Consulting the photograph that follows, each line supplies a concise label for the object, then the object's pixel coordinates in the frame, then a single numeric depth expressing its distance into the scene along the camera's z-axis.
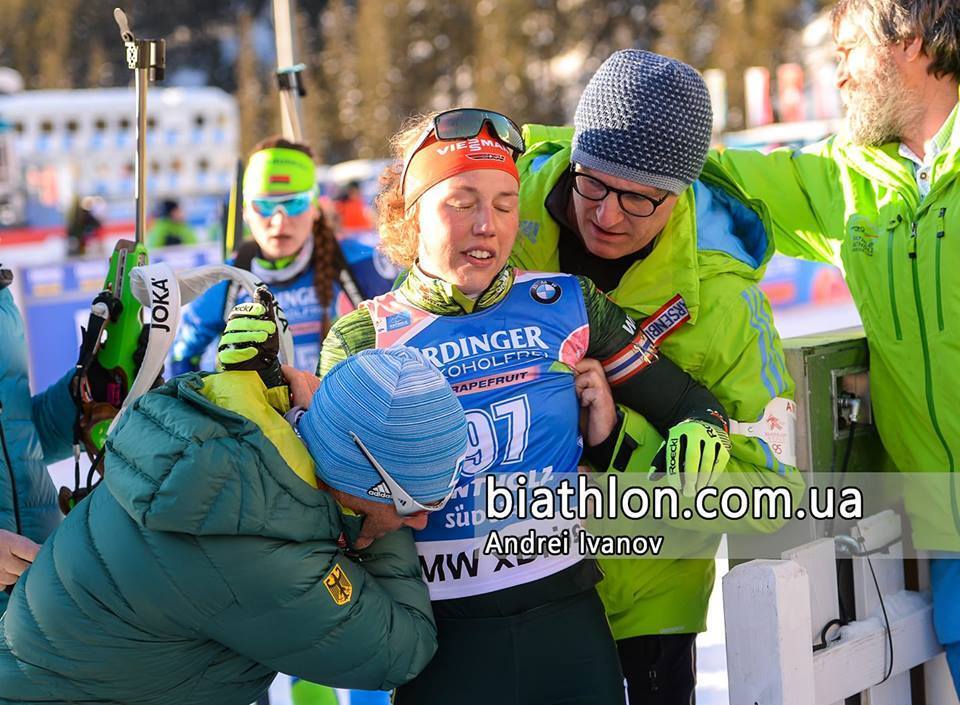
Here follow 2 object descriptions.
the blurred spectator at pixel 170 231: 14.74
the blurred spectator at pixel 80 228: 17.98
